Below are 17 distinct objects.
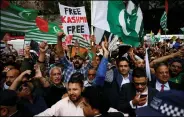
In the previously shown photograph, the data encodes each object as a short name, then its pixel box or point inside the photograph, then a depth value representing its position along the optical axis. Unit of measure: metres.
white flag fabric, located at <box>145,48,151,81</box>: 2.86
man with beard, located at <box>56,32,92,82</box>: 3.12
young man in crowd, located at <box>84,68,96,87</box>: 3.03
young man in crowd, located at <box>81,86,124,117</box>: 2.11
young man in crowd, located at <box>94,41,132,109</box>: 2.63
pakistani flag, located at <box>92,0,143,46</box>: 3.25
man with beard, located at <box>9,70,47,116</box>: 2.34
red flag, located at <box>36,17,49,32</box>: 3.95
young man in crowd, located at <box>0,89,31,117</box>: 1.99
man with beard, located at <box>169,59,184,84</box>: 3.15
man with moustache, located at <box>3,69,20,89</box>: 2.80
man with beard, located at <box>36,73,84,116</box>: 2.15
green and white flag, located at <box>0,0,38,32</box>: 3.00
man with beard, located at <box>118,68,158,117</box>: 2.35
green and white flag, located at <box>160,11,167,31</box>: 6.79
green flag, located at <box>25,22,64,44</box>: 3.72
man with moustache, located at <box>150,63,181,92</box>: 2.74
